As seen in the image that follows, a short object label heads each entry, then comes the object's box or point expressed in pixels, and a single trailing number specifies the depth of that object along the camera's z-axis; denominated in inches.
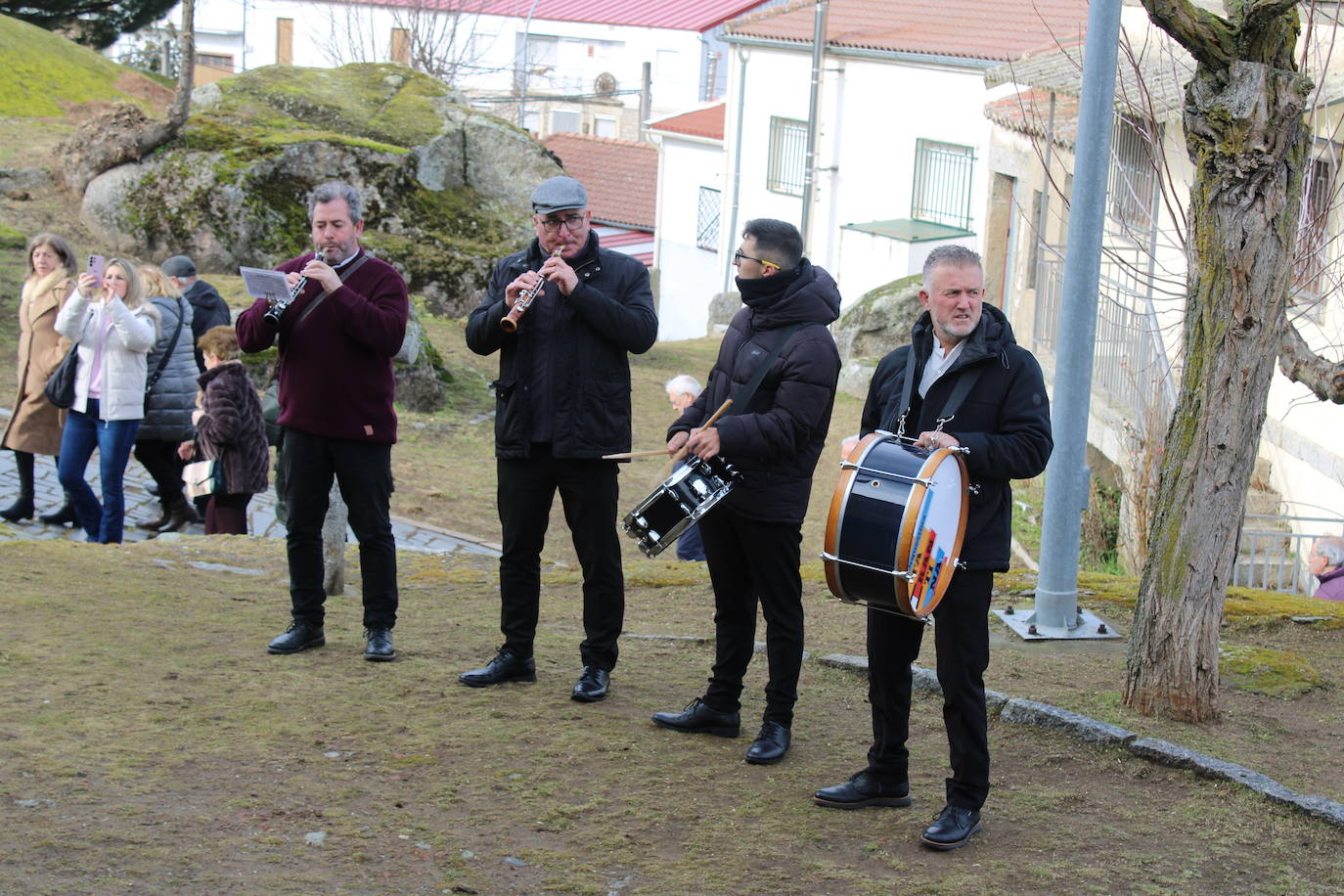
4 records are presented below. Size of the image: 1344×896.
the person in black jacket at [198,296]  418.6
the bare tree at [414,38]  1828.2
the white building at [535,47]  1991.9
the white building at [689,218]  1508.4
